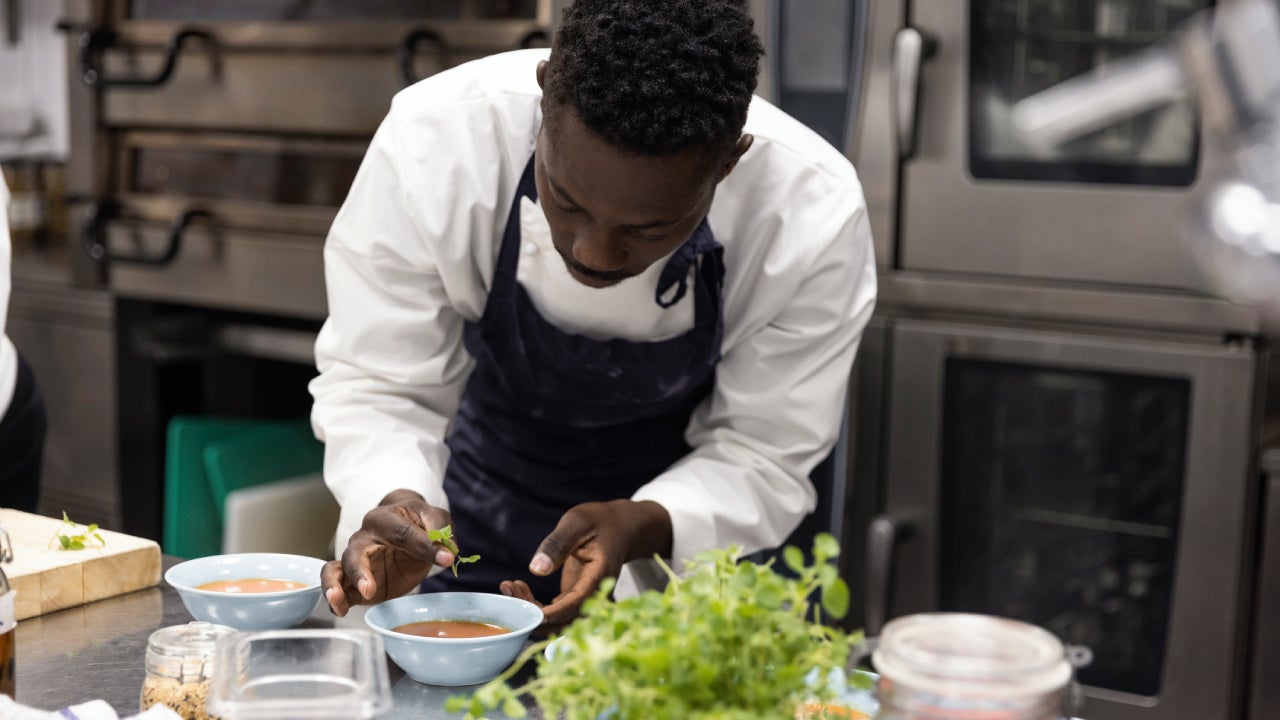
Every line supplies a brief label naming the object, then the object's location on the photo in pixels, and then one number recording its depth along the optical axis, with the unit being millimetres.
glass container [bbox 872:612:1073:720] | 701
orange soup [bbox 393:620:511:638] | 1131
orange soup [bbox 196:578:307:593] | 1211
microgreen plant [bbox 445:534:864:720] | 756
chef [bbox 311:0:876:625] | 1493
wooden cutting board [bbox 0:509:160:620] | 1259
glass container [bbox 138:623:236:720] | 994
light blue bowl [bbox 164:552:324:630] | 1155
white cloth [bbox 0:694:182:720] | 929
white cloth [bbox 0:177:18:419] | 1604
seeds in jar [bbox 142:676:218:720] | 992
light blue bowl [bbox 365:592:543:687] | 1074
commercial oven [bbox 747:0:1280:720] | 2025
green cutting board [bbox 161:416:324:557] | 2859
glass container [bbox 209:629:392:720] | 770
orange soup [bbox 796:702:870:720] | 835
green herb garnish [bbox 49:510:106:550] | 1337
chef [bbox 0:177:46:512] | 1952
